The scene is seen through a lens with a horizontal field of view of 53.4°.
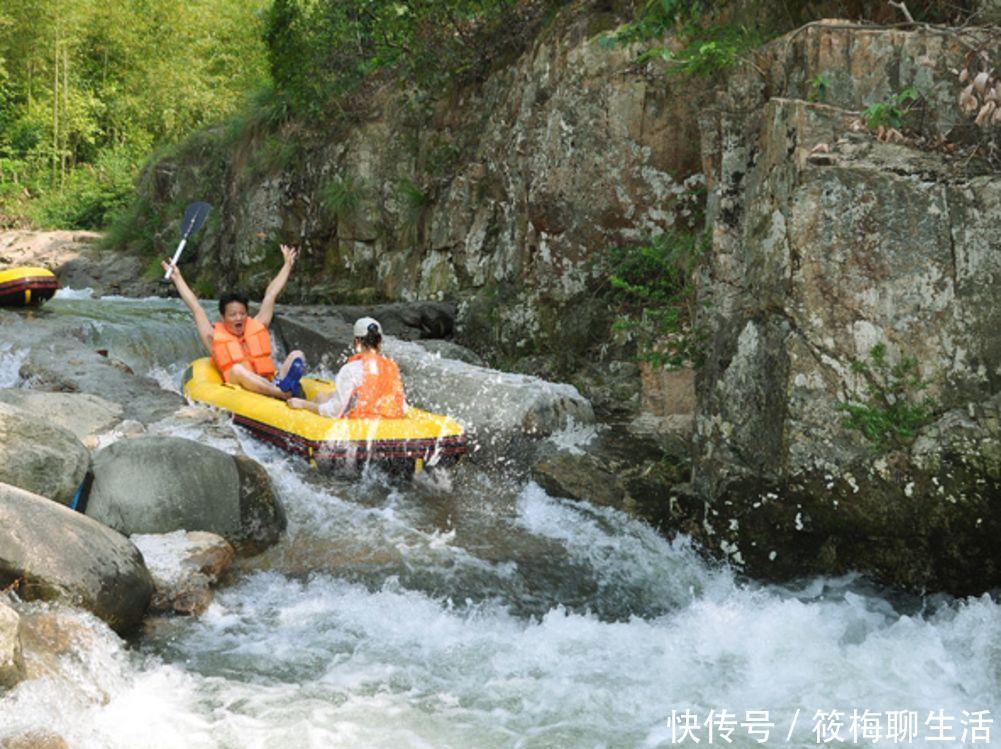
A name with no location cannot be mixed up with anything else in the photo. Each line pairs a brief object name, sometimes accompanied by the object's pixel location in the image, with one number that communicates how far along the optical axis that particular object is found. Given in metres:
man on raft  7.04
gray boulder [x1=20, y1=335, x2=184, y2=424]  6.58
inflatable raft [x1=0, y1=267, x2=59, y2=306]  9.48
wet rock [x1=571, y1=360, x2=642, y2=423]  7.04
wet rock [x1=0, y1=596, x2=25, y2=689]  3.08
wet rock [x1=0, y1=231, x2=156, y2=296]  14.64
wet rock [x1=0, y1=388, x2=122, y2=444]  5.68
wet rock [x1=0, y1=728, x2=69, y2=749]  2.86
